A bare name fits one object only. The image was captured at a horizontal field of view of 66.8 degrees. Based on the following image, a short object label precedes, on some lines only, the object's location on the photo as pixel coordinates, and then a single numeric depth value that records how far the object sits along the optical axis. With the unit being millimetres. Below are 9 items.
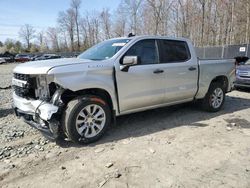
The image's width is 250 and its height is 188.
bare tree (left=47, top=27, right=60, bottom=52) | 67401
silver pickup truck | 3036
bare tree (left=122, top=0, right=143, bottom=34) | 36279
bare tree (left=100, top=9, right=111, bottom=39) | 49199
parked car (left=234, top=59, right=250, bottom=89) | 6962
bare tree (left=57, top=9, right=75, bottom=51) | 60457
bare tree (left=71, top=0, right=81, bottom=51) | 60631
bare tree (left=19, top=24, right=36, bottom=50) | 77866
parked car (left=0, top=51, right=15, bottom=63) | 35114
